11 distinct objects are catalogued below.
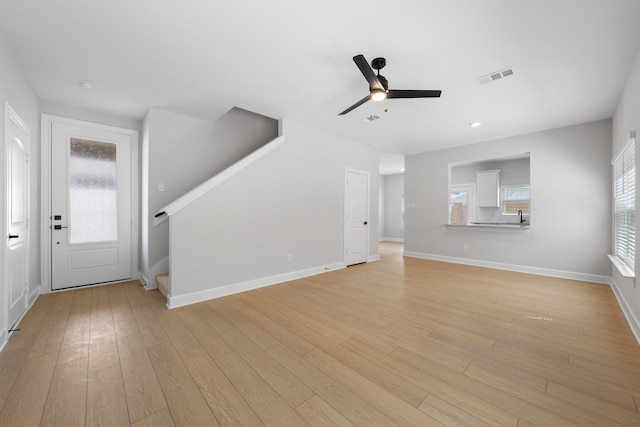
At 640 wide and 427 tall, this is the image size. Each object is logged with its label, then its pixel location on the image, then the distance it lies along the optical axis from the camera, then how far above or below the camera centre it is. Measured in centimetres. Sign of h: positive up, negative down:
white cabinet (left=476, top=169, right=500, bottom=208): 746 +73
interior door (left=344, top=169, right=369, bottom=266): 550 -8
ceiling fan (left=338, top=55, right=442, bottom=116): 232 +127
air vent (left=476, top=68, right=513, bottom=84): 281 +155
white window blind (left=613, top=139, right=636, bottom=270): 288 +12
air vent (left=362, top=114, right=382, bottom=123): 416 +158
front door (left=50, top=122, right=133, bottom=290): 372 +11
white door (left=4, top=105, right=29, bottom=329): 242 -1
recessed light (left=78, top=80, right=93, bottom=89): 303 +155
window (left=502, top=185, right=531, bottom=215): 716 +39
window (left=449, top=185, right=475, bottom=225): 811 +32
